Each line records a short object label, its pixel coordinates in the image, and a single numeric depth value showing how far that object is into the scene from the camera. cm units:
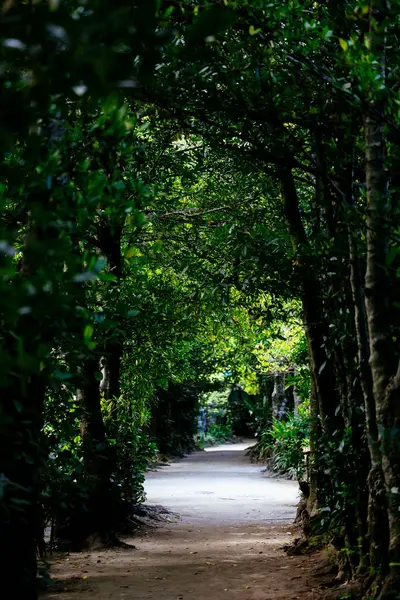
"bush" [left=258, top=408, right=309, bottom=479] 1959
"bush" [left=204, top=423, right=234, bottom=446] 13625
